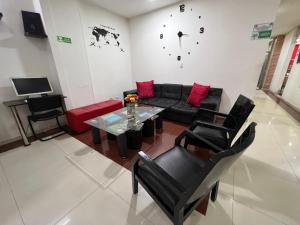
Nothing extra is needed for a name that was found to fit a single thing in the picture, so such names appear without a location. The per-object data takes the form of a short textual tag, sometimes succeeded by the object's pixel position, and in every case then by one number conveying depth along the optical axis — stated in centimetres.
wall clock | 318
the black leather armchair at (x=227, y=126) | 165
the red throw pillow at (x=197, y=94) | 306
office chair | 246
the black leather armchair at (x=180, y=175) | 79
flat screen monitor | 235
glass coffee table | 200
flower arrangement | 209
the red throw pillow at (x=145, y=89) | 391
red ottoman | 272
